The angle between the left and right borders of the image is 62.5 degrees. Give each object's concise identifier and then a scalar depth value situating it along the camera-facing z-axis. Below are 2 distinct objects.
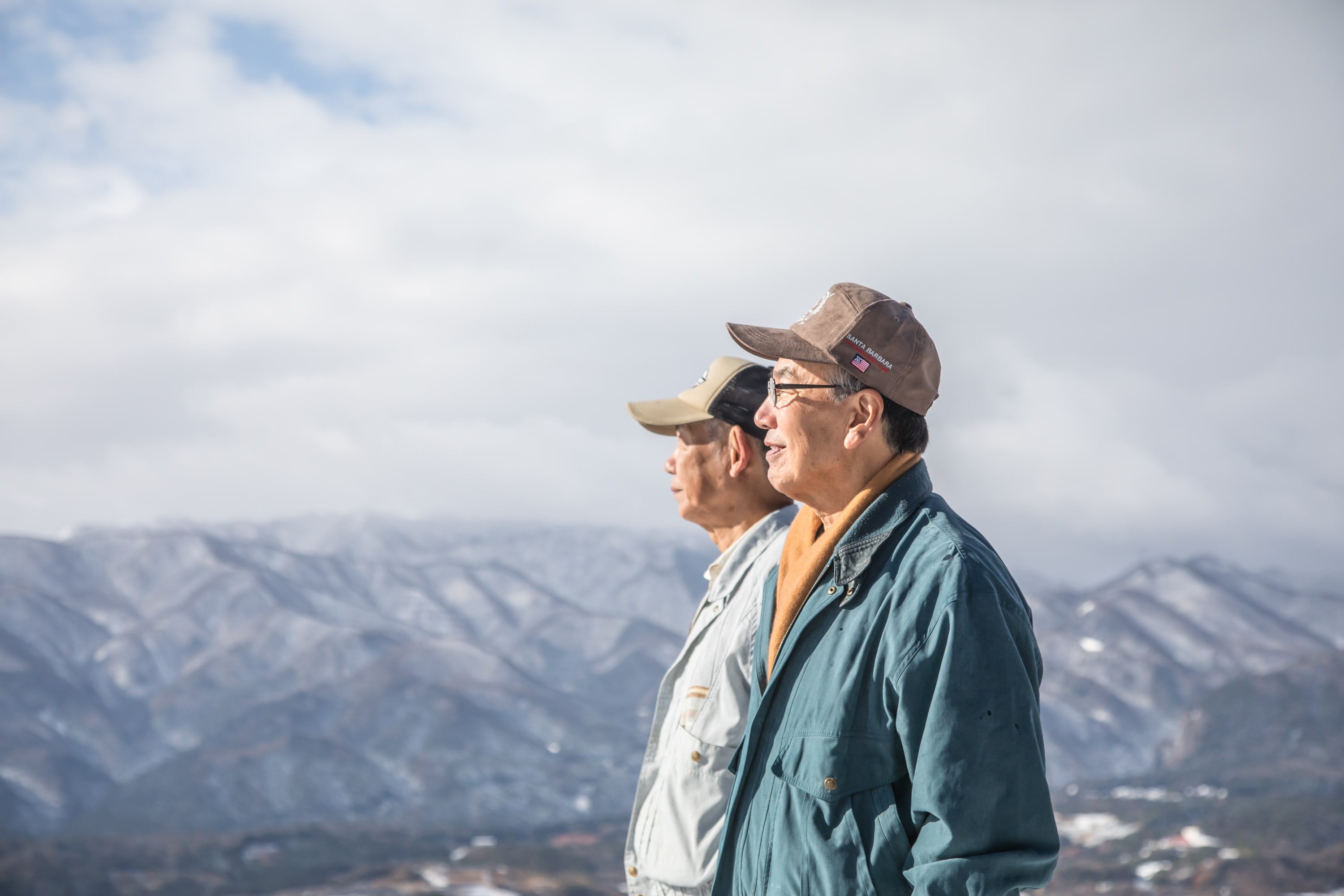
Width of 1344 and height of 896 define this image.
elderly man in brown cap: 2.41
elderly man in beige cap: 3.95
